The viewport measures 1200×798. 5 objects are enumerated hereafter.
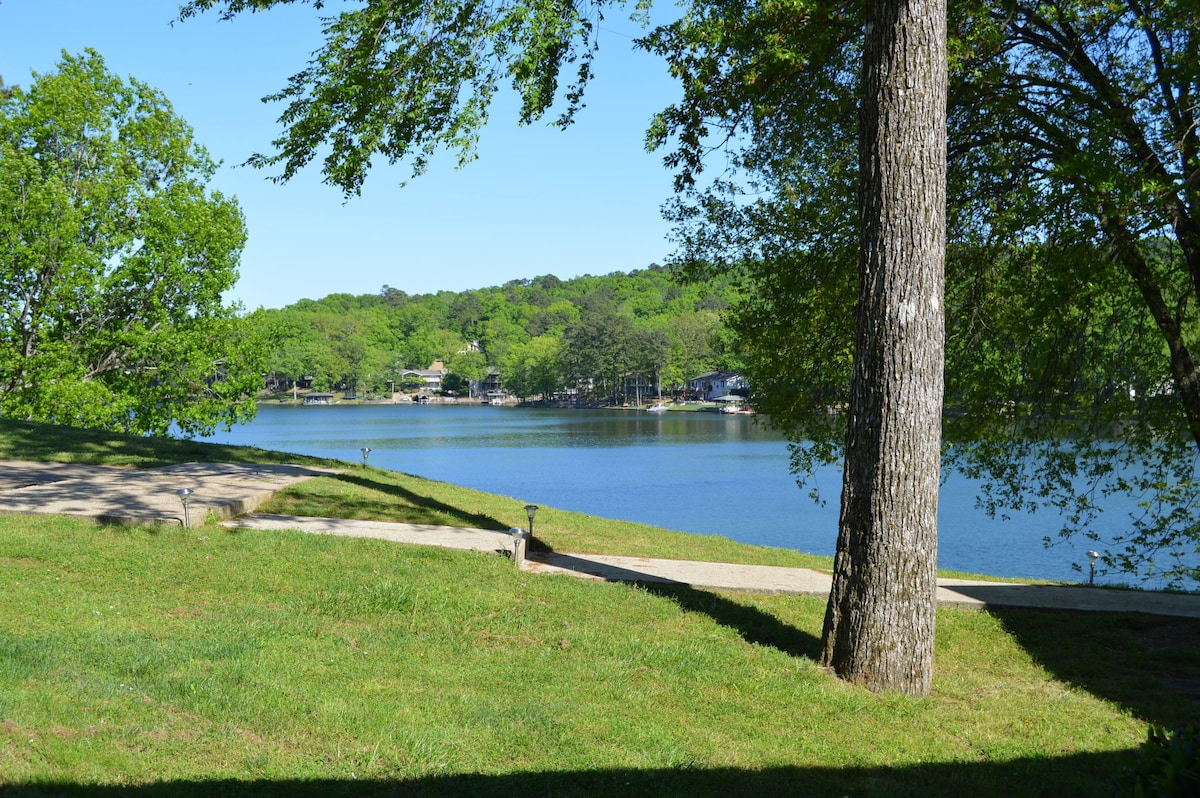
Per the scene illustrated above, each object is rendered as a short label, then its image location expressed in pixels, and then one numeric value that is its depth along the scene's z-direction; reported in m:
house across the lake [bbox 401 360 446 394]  171.25
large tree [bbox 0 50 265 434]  23.33
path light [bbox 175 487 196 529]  9.88
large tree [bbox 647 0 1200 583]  10.19
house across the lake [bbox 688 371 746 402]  118.12
